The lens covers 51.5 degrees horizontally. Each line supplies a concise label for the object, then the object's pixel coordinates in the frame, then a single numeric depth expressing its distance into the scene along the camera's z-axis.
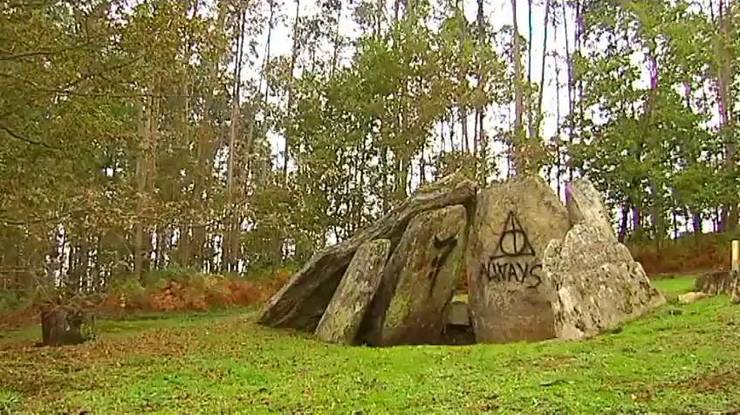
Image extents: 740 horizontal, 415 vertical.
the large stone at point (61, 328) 11.97
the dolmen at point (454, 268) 11.56
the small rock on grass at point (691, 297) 11.45
